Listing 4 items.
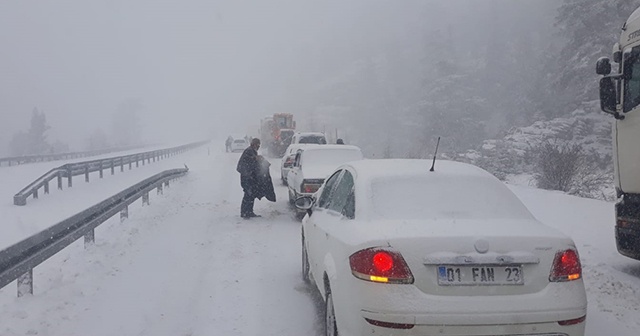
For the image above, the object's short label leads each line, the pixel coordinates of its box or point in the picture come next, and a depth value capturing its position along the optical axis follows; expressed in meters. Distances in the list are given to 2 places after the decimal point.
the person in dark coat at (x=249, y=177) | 11.78
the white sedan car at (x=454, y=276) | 3.40
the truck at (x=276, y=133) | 37.06
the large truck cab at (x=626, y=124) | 6.17
